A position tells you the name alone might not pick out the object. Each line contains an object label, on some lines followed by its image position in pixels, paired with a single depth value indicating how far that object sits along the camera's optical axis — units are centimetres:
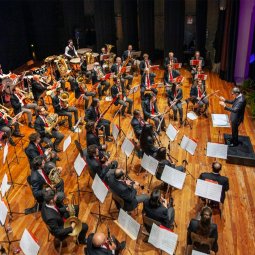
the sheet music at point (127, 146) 683
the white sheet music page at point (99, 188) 542
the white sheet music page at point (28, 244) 454
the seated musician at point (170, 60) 1211
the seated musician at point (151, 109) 901
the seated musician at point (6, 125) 823
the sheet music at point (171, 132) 730
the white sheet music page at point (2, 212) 514
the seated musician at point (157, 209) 525
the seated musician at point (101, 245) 435
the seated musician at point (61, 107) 947
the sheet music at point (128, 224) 476
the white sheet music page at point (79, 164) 617
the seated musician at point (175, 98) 991
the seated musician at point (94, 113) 864
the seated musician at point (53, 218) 523
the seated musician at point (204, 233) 480
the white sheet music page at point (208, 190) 556
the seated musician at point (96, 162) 643
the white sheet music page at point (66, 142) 695
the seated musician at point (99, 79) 1165
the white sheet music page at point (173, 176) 580
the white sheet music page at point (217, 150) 650
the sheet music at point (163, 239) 450
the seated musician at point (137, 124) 816
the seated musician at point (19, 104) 972
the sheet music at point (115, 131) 751
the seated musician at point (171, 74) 1122
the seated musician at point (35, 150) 706
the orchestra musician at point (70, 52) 1374
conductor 793
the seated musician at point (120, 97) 1052
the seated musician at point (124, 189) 577
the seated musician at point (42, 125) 811
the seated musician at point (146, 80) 1116
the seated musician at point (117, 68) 1145
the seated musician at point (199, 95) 1022
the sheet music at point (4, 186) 594
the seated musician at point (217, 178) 612
